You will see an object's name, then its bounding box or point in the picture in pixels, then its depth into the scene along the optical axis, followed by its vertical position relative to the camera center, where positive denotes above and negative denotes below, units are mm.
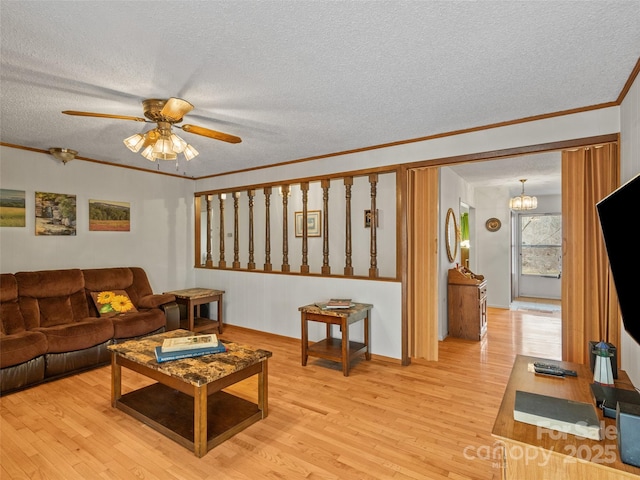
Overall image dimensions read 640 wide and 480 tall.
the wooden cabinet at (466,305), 4746 -883
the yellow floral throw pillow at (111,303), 3969 -725
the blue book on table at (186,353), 2375 -791
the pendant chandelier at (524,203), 6109 +712
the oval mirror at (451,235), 4996 +118
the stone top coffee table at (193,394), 2131 -1145
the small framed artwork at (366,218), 5617 +389
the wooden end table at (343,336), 3393 -981
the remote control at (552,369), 1980 -743
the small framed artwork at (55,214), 4012 +337
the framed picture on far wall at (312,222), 6098 +359
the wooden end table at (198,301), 4641 -817
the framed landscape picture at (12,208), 3723 +373
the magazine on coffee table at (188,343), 2465 -752
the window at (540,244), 7977 -33
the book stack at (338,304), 3602 -658
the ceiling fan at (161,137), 2529 +794
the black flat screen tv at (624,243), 1495 -1
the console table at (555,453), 1231 -782
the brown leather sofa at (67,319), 3047 -842
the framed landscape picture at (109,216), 4496 +352
